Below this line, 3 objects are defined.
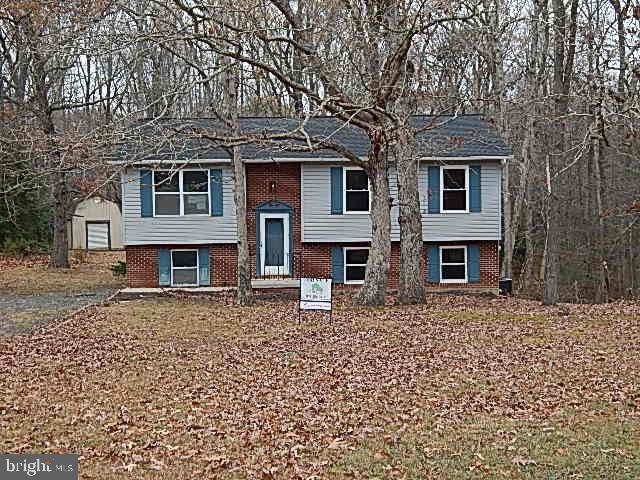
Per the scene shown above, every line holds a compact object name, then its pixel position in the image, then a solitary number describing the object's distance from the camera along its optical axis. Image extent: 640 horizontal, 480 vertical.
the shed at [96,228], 49.78
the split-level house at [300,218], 25.77
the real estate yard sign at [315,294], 16.03
